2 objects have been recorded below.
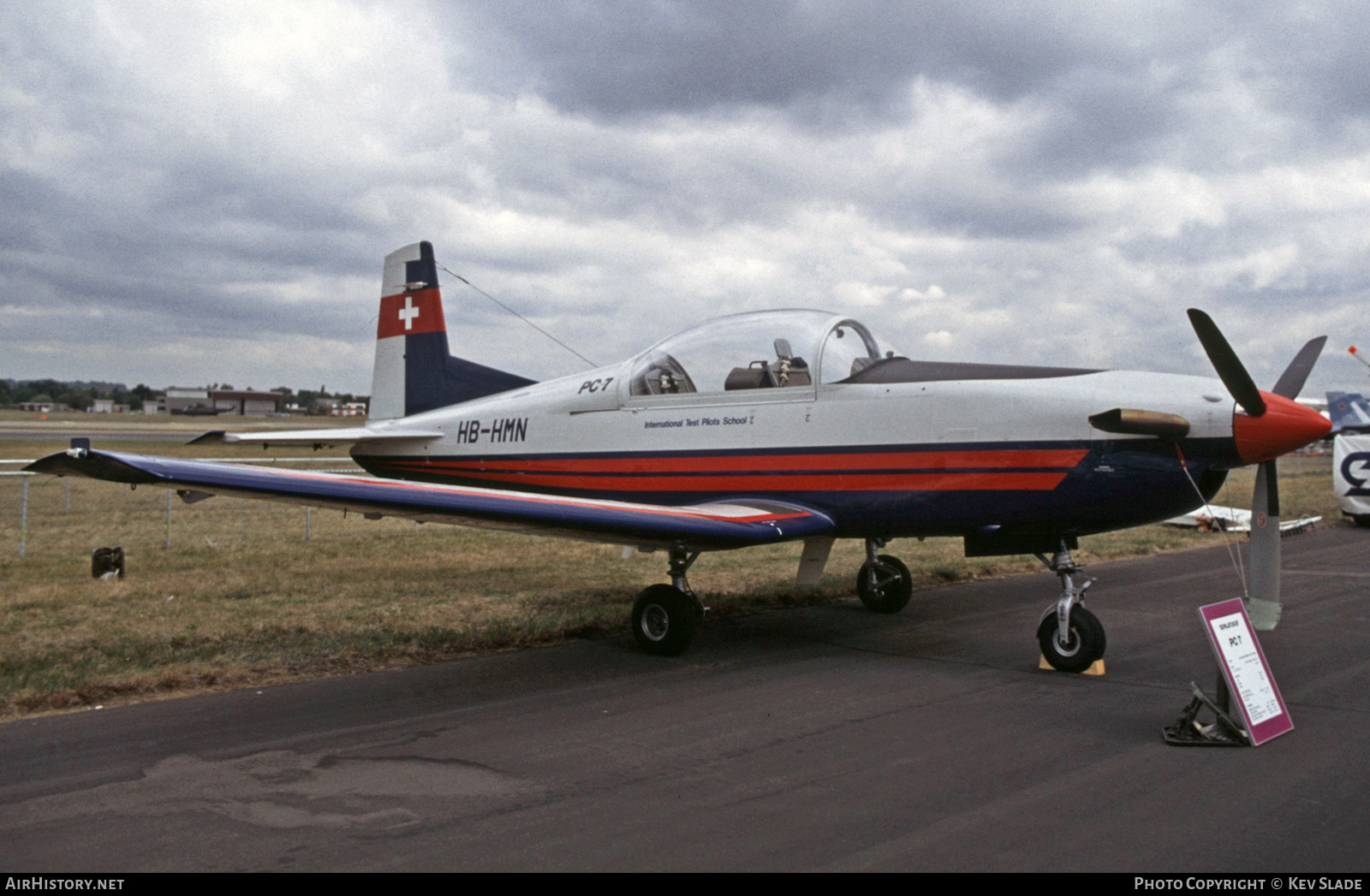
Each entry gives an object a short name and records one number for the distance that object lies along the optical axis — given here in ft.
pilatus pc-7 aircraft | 18.44
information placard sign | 14.48
